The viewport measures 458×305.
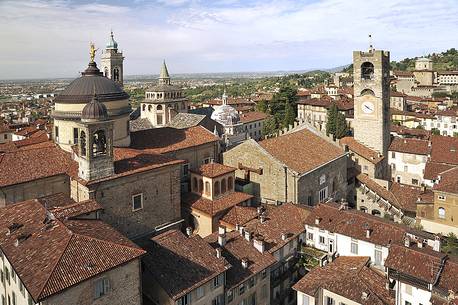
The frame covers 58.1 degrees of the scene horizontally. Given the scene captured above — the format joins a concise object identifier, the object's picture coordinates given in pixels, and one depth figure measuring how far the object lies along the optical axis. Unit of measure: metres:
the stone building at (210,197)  33.38
